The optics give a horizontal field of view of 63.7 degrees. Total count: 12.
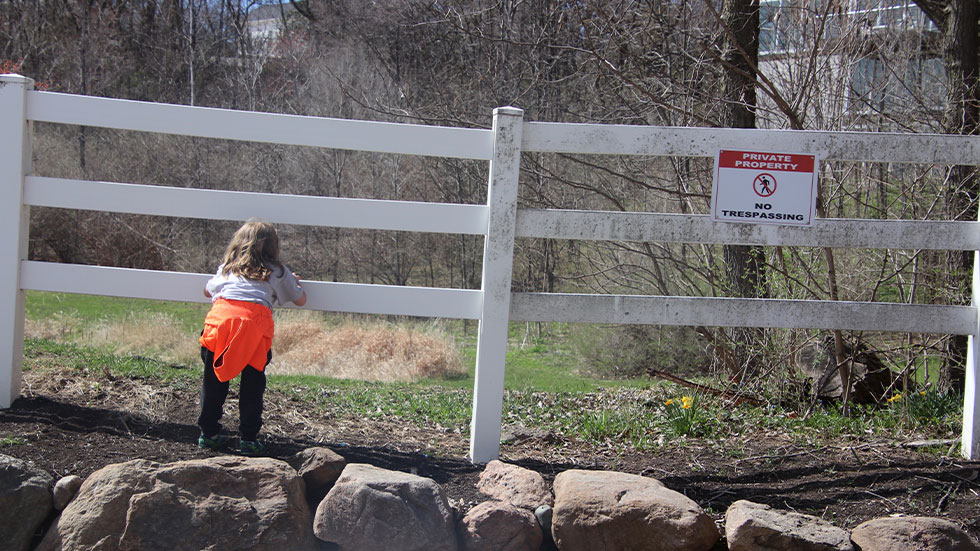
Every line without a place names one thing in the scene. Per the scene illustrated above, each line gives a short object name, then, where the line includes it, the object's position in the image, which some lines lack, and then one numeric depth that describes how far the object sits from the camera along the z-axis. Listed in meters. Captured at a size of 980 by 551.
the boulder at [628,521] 3.26
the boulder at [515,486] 3.53
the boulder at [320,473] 3.46
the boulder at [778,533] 3.20
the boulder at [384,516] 3.14
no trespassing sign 4.15
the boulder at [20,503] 3.21
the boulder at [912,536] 3.20
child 3.83
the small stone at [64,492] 3.30
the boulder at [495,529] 3.27
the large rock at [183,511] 3.06
